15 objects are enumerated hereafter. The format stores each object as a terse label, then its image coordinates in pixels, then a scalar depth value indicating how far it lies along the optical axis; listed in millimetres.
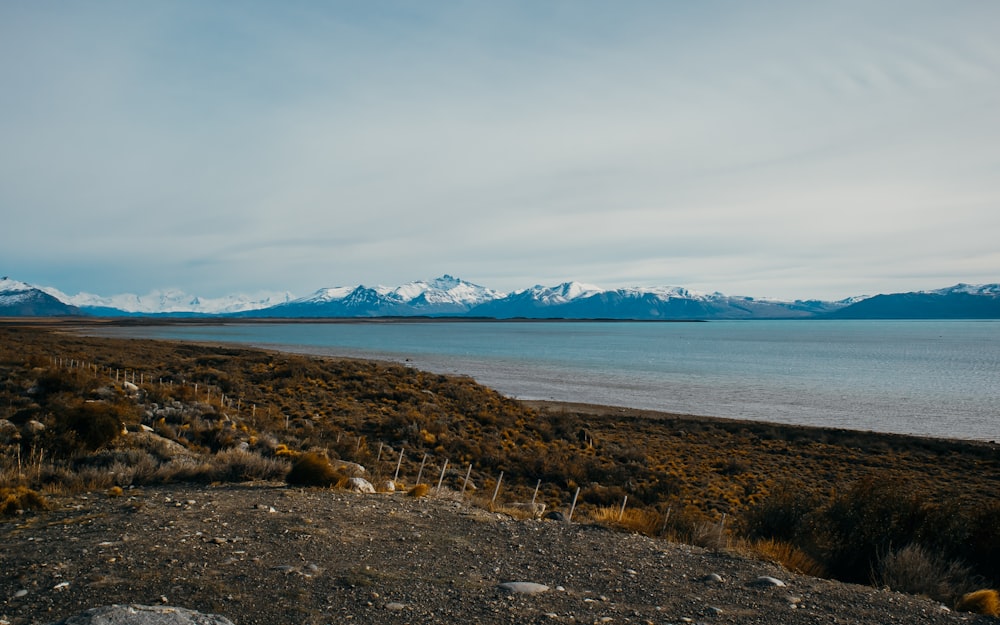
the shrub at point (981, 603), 7352
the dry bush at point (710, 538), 9391
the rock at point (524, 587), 6383
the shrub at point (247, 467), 11539
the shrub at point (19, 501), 8477
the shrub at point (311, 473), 11406
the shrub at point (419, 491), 11761
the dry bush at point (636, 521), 10162
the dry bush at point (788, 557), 8727
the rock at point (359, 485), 11680
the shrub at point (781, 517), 11055
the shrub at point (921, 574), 8070
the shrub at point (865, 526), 9797
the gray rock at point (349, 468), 13680
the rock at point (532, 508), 11427
